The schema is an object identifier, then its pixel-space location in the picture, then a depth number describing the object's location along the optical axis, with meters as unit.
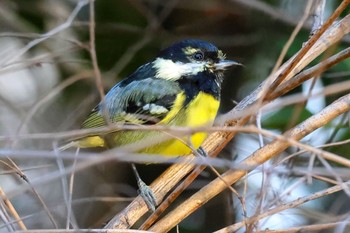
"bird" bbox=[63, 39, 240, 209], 2.81
